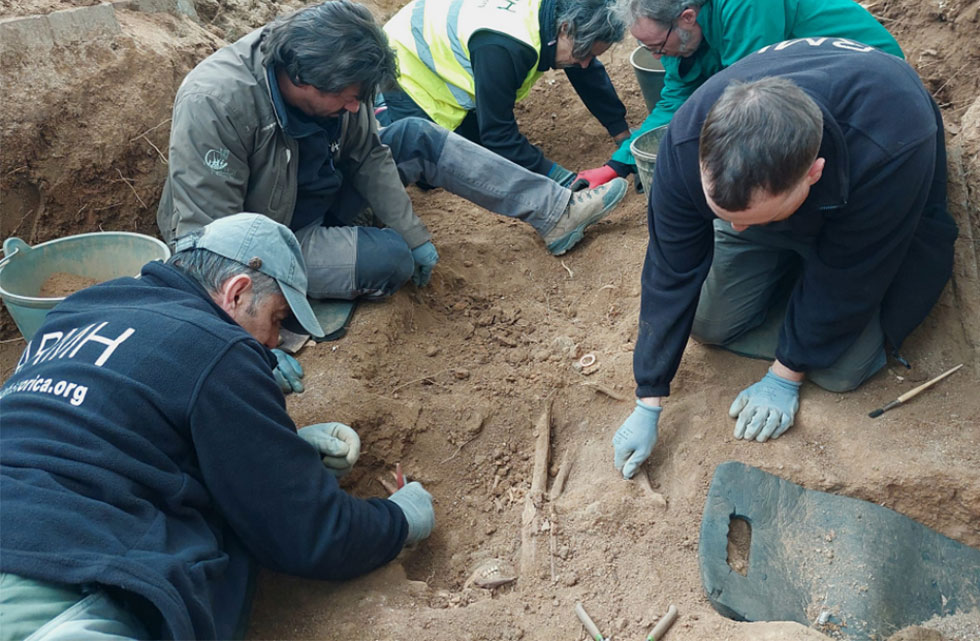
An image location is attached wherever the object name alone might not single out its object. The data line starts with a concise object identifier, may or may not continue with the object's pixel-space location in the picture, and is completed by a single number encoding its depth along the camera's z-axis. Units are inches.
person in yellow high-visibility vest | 147.4
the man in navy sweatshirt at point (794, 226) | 72.7
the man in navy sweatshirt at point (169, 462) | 56.3
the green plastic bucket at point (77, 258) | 112.9
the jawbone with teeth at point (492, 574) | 90.1
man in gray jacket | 106.0
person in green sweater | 122.7
